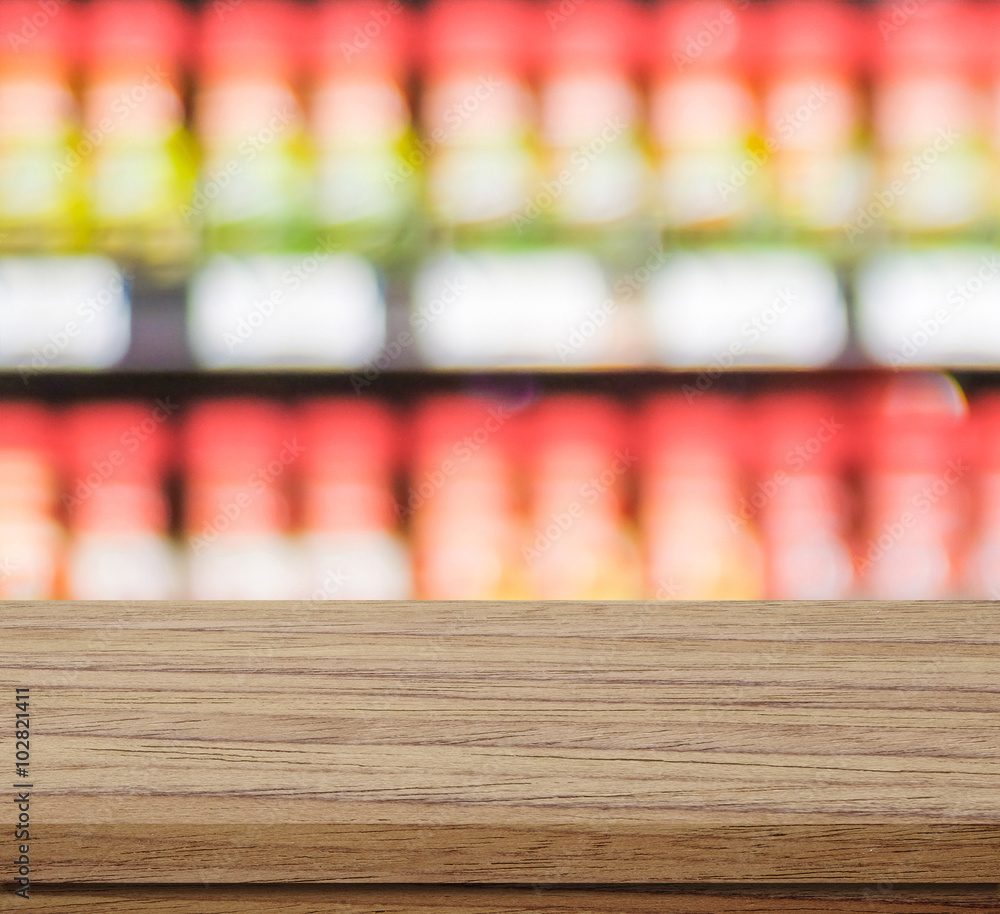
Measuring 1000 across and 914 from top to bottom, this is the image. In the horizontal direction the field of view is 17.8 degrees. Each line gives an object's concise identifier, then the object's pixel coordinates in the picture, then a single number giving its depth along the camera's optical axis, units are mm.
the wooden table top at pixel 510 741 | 1180
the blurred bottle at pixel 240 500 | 1235
